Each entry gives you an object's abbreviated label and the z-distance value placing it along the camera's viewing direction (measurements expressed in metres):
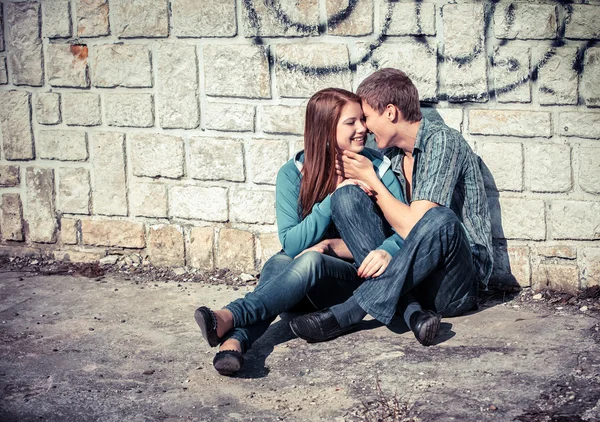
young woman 3.91
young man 3.90
